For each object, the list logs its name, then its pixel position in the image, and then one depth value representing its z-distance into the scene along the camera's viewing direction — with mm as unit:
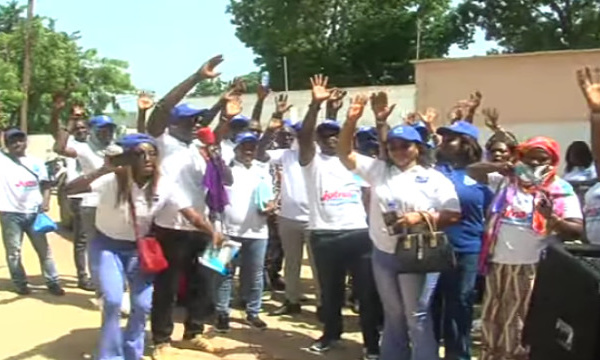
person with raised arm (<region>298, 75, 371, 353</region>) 7141
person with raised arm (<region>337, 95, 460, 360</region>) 5809
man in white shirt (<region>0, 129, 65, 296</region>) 9031
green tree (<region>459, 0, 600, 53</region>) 37750
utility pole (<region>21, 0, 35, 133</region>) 30250
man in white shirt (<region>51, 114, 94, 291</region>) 8484
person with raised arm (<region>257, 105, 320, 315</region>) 8258
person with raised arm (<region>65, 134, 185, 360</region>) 6090
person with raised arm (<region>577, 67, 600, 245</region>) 3572
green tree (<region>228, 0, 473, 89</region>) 41281
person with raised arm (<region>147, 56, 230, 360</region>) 6602
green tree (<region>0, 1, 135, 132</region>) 35812
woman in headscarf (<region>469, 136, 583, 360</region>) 5543
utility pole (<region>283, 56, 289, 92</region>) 39097
